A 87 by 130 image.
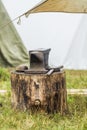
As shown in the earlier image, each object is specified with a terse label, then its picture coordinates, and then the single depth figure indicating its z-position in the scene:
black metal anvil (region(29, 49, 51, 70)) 4.68
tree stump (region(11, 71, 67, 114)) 4.53
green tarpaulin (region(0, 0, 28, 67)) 9.05
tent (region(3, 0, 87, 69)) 9.05
